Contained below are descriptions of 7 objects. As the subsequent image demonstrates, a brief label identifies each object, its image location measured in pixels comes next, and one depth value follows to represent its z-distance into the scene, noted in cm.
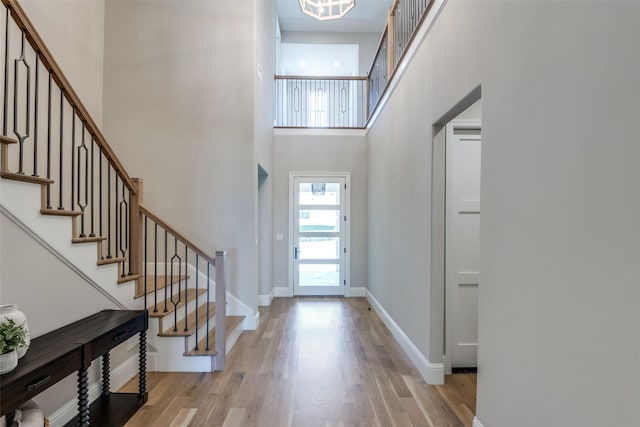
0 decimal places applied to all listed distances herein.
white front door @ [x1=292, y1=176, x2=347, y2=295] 619
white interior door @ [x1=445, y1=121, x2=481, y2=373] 312
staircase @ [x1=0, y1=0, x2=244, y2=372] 199
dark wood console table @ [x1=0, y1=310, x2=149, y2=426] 155
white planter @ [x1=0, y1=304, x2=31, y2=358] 162
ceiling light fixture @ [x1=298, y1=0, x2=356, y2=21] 406
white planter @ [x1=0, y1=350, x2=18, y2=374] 153
